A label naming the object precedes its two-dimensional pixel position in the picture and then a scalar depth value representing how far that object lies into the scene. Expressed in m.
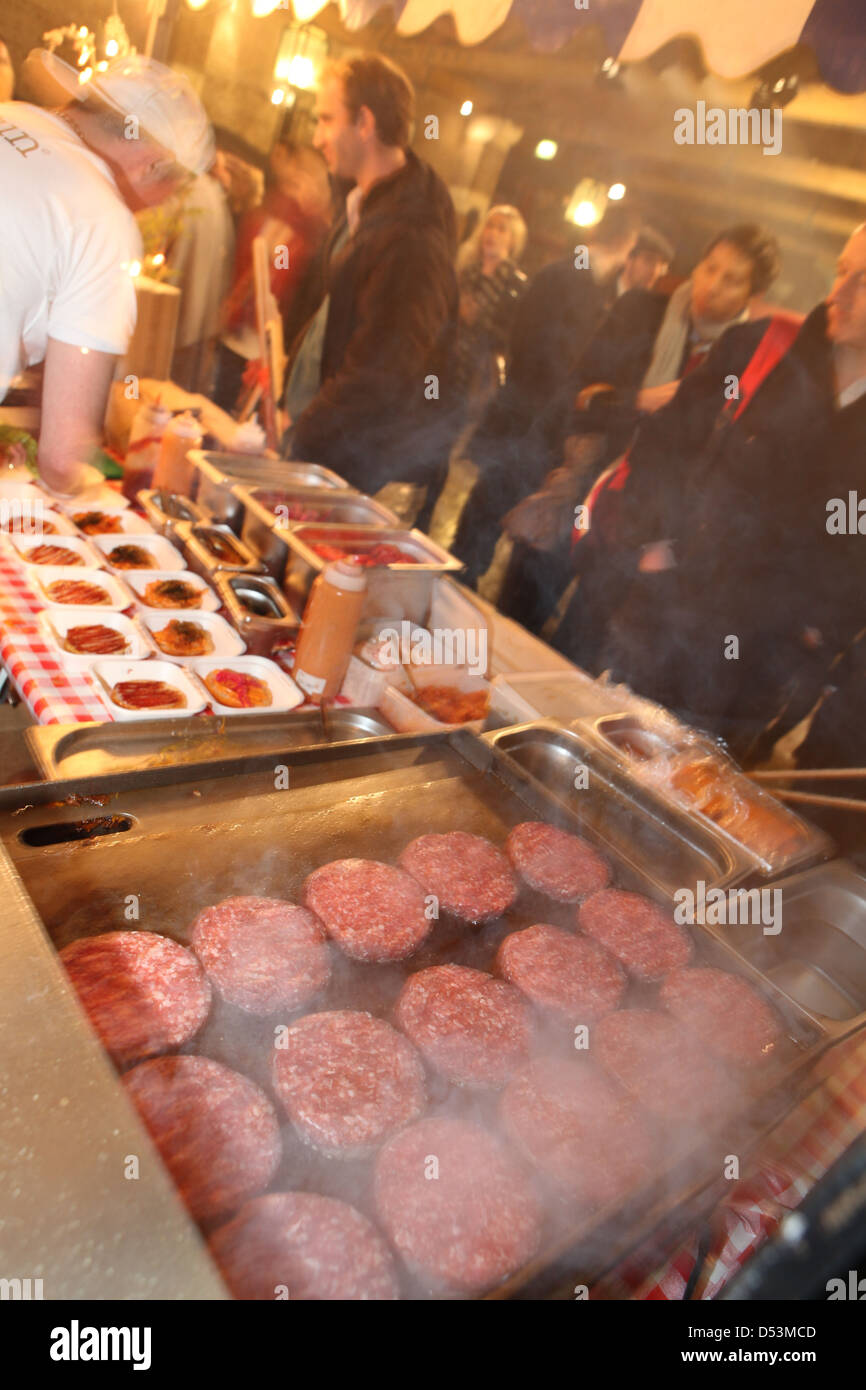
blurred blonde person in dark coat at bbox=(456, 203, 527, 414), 6.71
